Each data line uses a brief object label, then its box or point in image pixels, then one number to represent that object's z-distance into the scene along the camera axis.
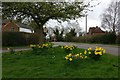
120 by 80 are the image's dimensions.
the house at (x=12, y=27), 25.01
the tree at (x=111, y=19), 23.88
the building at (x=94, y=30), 36.78
